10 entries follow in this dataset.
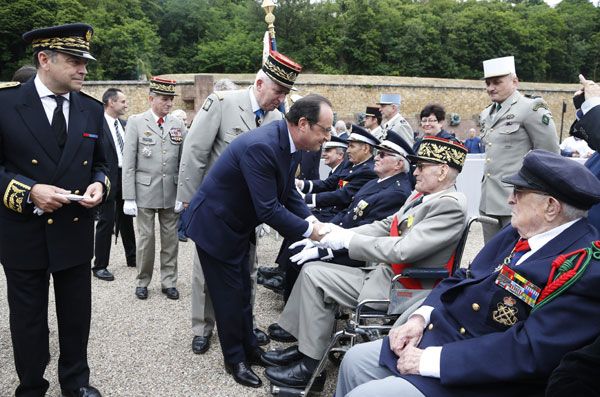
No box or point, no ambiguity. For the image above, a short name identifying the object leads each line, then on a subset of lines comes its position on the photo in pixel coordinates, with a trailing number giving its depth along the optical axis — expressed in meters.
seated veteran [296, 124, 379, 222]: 4.81
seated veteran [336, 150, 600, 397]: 1.83
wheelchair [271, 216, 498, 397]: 2.80
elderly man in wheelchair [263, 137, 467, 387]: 2.89
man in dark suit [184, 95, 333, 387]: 3.00
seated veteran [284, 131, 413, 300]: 3.93
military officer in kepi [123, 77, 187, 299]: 4.89
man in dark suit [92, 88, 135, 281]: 5.49
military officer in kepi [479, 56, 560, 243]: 4.34
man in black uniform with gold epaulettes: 2.65
